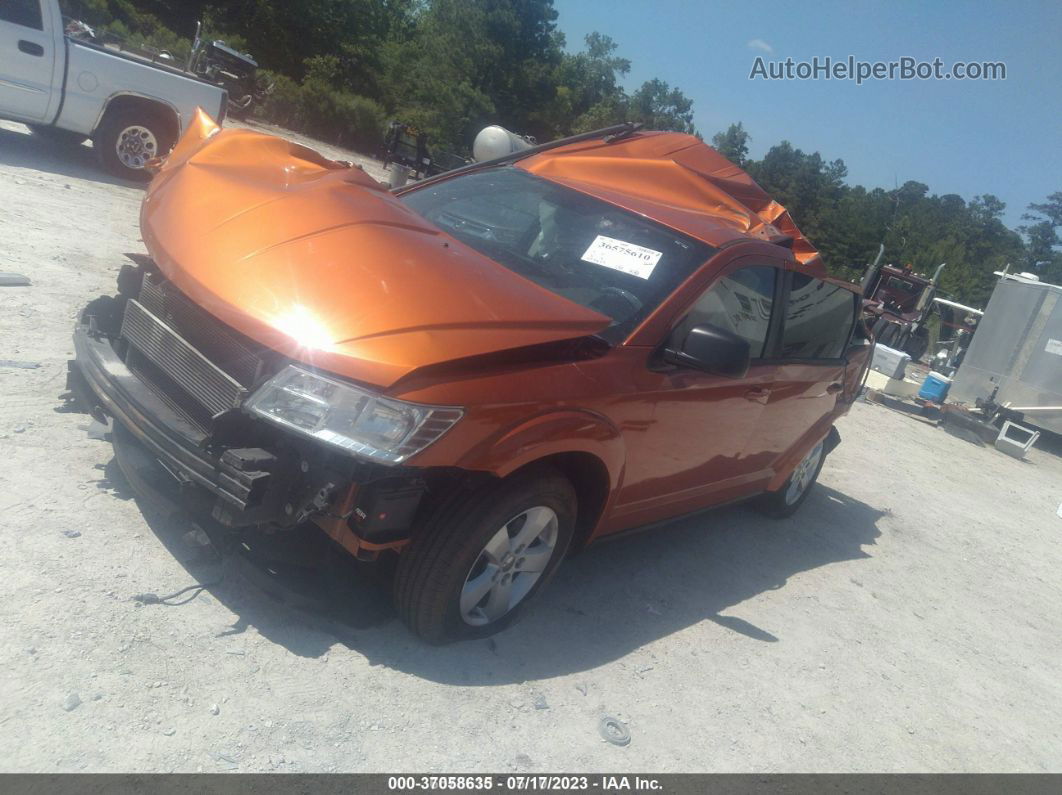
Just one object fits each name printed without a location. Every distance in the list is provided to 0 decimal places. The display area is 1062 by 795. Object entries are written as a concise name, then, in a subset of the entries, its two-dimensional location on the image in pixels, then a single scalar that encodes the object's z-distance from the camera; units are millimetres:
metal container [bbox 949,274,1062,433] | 12984
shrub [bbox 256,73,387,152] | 25547
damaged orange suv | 2814
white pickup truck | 8781
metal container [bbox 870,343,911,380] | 13945
